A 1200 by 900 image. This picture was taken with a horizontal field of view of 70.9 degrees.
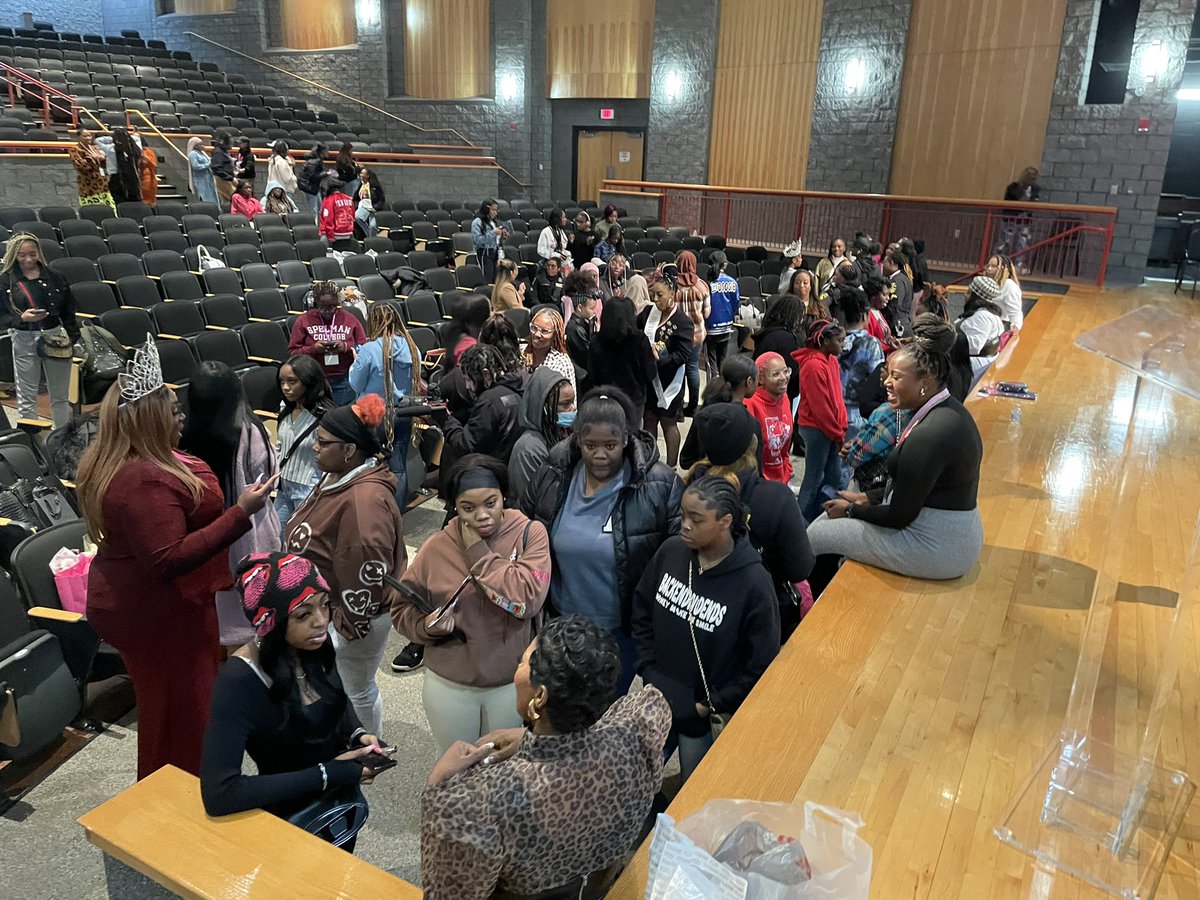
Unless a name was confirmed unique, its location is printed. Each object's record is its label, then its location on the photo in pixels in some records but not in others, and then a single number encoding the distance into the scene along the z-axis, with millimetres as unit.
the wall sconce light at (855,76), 14172
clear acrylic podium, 2133
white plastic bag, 1400
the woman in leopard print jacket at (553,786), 1389
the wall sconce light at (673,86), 16141
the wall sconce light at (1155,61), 11562
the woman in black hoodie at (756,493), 2693
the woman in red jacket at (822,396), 4383
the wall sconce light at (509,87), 17891
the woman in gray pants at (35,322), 5641
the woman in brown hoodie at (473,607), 2412
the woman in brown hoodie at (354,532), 2670
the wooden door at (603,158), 17188
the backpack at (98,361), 3906
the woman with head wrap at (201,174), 11453
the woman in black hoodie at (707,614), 2375
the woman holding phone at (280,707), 1899
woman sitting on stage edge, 3004
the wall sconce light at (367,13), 18578
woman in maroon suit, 2422
